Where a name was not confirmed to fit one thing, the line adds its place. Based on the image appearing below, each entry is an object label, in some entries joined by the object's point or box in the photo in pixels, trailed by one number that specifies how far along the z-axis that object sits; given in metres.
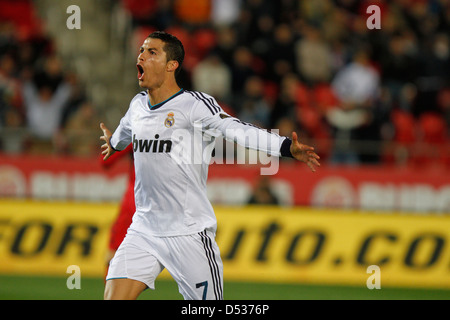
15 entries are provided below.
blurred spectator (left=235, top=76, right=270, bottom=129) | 14.59
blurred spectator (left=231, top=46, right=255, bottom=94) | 15.29
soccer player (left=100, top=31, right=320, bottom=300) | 5.88
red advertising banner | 14.28
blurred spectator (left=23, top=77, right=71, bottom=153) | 14.40
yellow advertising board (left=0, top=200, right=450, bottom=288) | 12.03
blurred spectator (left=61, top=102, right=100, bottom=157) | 14.35
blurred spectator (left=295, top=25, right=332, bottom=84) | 16.05
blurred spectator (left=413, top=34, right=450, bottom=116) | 15.81
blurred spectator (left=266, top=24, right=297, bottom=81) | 15.71
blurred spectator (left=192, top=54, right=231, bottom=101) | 15.14
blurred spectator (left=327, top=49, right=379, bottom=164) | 14.57
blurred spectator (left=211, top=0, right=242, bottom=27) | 16.81
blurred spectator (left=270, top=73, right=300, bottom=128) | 14.70
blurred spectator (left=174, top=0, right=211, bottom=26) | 16.64
